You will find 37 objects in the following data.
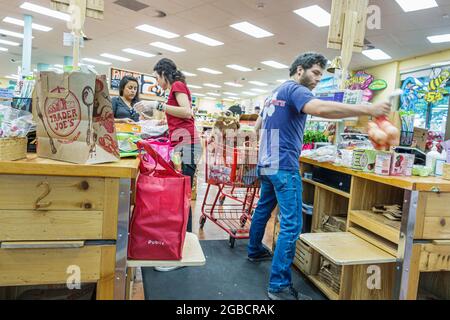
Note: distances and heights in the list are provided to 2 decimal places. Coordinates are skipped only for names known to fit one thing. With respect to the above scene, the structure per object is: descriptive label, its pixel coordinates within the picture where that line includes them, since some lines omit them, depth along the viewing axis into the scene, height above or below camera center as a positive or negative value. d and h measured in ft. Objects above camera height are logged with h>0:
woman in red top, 7.36 +0.54
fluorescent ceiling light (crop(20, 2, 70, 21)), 22.93 +8.65
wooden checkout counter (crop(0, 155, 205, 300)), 3.56 -1.06
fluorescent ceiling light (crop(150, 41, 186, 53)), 30.94 +8.99
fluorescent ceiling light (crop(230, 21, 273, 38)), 23.70 +8.81
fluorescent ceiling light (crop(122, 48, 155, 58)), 34.73 +9.11
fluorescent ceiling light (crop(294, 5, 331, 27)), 19.73 +8.63
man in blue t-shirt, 6.53 -0.26
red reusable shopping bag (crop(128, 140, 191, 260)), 3.99 -1.01
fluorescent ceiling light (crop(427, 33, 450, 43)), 22.35 +8.69
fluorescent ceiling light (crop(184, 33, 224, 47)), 27.50 +8.95
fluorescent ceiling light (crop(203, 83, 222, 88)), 56.80 +10.10
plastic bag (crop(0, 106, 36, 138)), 3.70 +0.03
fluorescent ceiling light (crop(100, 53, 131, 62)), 37.81 +9.20
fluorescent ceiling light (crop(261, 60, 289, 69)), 35.40 +9.26
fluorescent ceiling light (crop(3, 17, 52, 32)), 26.66 +8.77
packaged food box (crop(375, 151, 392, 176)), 5.84 -0.14
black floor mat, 6.77 -3.21
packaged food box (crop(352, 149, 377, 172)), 6.17 -0.11
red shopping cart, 9.94 -0.85
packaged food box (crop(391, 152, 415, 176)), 5.82 -0.13
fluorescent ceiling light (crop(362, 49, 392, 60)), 27.54 +8.91
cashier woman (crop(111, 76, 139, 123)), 9.95 +1.16
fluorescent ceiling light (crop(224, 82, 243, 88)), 53.67 +9.95
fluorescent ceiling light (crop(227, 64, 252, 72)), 38.93 +9.43
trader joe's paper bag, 3.64 +0.16
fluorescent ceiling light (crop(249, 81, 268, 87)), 50.18 +9.82
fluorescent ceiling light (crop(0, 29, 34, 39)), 30.85 +8.96
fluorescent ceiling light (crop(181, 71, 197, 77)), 46.44 +9.58
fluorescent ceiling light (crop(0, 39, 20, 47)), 35.37 +9.15
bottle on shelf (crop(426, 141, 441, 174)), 6.05 +0.01
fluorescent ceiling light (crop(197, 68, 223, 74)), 43.01 +9.60
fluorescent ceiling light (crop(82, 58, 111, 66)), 41.04 +9.22
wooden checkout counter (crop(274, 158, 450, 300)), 5.10 -1.56
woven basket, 3.47 -0.26
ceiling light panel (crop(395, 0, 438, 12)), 17.30 +8.41
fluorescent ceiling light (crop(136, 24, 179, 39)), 26.12 +8.86
